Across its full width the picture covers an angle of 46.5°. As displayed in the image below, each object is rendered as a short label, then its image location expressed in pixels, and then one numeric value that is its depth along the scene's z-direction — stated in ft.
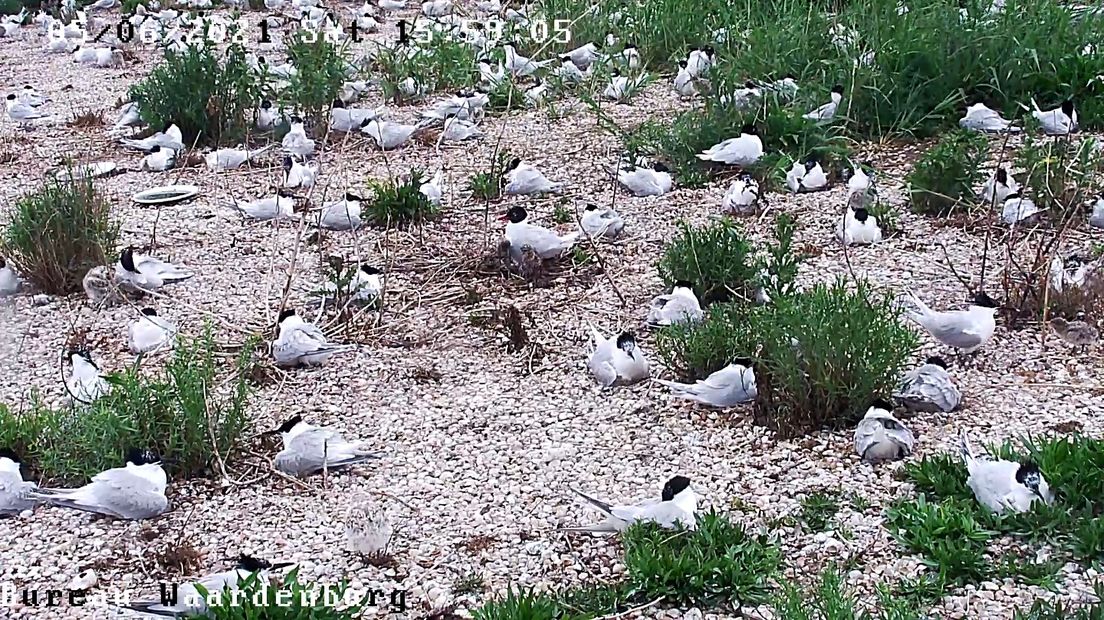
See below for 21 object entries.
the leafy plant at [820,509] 9.52
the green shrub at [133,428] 10.52
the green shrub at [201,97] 20.79
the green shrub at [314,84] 21.50
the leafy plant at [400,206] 16.84
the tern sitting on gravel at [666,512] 9.40
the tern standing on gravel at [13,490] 10.32
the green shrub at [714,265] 13.62
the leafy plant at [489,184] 17.60
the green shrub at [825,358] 10.77
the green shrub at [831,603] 7.93
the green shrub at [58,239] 15.02
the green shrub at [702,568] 8.69
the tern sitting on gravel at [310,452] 10.77
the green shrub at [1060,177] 15.12
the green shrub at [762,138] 17.67
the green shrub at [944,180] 15.70
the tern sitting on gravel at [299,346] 12.87
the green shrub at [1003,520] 8.68
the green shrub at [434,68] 23.48
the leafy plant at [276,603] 8.01
